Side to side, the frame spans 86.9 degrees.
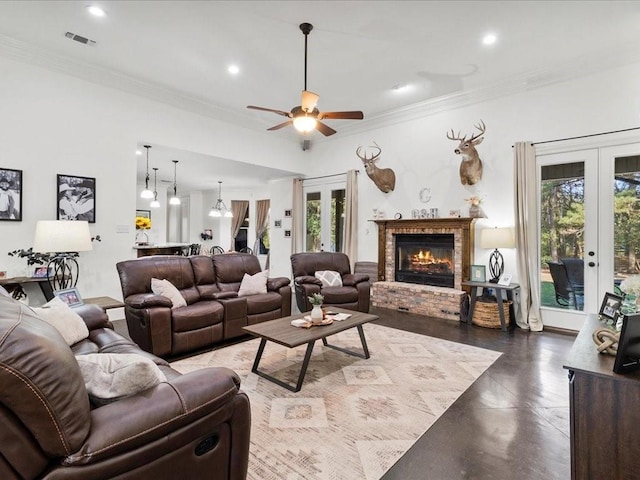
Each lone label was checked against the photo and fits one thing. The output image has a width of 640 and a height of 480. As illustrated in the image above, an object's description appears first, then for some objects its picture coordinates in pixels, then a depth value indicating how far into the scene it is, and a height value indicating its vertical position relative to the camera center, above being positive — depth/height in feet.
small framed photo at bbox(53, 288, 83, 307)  11.10 -1.89
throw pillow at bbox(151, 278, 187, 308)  12.36 -1.88
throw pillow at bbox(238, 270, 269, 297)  14.71 -1.92
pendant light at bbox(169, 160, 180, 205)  29.33 +3.75
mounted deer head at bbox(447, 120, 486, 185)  17.15 +4.40
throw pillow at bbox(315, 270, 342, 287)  17.57 -1.89
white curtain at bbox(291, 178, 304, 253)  26.86 +1.94
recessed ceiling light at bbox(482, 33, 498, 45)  12.92 +7.99
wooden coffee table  9.34 -2.66
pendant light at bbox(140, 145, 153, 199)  24.91 +3.40
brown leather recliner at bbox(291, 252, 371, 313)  16.53 -2.09
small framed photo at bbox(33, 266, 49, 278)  13.71 -1.36
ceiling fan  12.19 +4.83
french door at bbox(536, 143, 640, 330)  14.15 +0.81
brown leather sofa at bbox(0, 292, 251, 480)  3.34 -2.13
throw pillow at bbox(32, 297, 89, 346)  7.54 -1.87
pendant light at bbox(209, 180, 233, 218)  33.30 +3.33
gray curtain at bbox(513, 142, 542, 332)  16.05 +0.44
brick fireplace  17.83 -1.37
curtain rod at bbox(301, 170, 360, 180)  24.16 +4.95
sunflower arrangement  26.76 +1.36
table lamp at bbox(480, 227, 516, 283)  15.90 +0.28
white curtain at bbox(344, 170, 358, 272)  23.16 +1.88
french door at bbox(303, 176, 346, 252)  24.80 +2.06
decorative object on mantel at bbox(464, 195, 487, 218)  17.49 +1.86
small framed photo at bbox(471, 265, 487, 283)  17.06 -1.50
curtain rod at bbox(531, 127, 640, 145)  14.02 +4.83
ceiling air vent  13.01 +7.90
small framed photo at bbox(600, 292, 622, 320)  6.90 -1.28
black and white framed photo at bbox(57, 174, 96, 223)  14.90 +1.89
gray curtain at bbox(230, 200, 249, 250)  37.55 +3.03
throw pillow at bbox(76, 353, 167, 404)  4.32 -1.79
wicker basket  15.83 -3.30
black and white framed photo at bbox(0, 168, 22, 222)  13.50 +1.78
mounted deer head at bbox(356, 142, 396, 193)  21.15 +4.28
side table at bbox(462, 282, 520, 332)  15.57 -2.37
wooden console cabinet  4.69 -2.53
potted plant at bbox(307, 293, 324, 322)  10.78 -2.16
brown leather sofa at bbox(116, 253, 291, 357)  11.23 -2.35
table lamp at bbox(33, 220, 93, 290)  11.46 +0.08
